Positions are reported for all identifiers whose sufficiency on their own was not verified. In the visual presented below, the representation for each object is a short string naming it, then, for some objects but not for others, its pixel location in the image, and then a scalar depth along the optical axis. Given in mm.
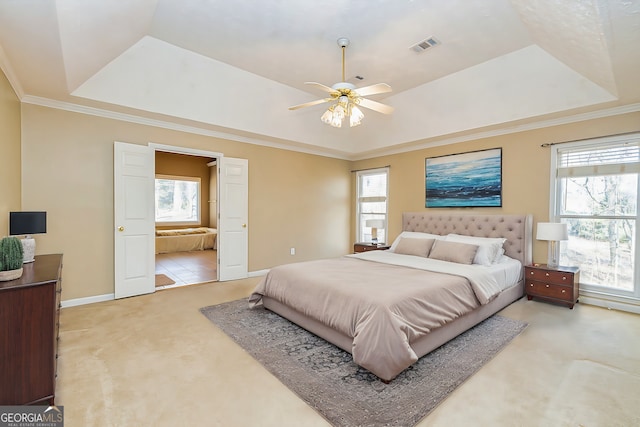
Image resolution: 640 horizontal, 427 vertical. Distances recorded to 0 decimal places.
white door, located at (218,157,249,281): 5004
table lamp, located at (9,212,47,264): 2488
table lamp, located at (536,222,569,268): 3779
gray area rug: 1889
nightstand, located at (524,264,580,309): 3691
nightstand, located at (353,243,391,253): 5734
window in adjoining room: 8875
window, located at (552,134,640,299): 3643
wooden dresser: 1718
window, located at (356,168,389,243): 6426
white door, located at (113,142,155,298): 4031
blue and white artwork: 4691
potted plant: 1807
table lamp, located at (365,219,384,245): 5973
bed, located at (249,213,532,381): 2213
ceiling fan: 2840
